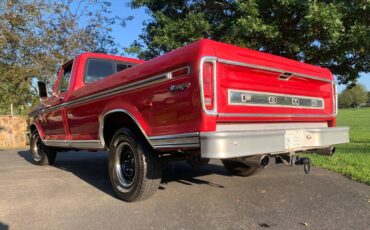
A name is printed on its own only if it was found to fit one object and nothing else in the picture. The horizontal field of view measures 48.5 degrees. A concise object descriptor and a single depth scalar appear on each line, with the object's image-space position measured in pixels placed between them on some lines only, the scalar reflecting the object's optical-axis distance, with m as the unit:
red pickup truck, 3.91
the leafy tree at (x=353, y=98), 125.50
